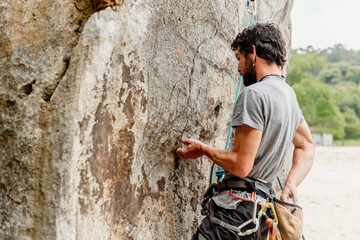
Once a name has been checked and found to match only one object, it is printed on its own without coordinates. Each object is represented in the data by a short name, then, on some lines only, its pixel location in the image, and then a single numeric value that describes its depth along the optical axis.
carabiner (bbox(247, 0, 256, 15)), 3.19
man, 1.75
